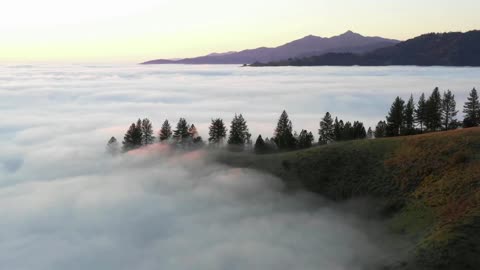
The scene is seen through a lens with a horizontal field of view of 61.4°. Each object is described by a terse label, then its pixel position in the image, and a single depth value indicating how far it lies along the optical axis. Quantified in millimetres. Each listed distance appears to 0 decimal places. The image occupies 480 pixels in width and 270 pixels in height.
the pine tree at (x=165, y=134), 138625
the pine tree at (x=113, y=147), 157750
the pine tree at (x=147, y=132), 146000
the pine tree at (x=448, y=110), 119688
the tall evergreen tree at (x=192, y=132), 138550
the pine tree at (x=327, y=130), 124688
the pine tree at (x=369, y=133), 130650
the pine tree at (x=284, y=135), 119500
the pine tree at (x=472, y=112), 115125
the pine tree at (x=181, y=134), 135750
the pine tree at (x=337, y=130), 121300
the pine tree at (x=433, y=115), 116375
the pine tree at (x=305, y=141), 119438
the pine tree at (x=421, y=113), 117562
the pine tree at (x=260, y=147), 119000
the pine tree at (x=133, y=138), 144000
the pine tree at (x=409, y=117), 118625
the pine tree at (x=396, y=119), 117869
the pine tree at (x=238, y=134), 129000
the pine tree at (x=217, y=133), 133750
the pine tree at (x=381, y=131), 117938
